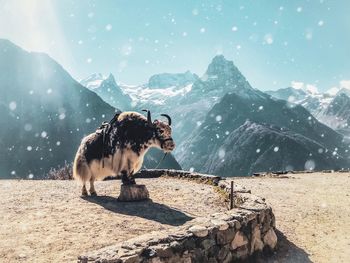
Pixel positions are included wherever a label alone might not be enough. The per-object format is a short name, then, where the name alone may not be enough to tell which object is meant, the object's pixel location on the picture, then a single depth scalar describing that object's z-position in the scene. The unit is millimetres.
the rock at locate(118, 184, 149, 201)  12305
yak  12414
